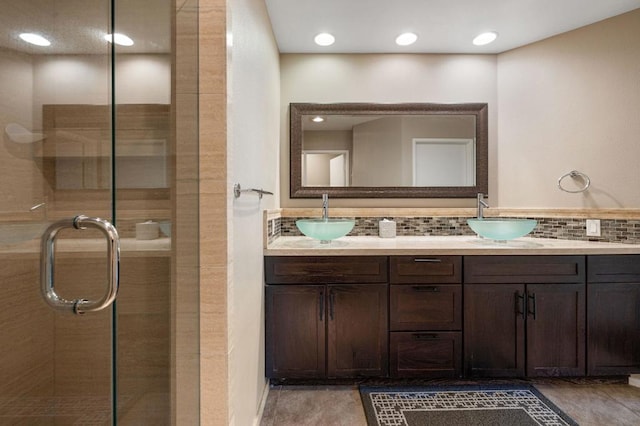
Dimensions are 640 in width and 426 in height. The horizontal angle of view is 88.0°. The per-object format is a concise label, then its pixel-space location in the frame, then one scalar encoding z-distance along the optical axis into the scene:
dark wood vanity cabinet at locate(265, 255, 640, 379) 1.98
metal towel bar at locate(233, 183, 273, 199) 1.23
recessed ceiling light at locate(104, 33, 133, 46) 0.90
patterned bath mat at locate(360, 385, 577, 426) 1.69
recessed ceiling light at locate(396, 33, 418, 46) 2.38
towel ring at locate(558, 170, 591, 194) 2.30
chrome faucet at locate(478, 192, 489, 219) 2.48
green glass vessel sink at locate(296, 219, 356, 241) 2.16
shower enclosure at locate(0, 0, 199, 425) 0.79
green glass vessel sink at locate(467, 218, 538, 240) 2.12
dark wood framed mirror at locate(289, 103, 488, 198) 2.61
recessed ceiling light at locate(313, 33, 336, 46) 2.37
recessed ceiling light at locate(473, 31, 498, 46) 2.38
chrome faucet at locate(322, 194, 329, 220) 2.47
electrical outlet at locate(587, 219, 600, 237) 2.26
